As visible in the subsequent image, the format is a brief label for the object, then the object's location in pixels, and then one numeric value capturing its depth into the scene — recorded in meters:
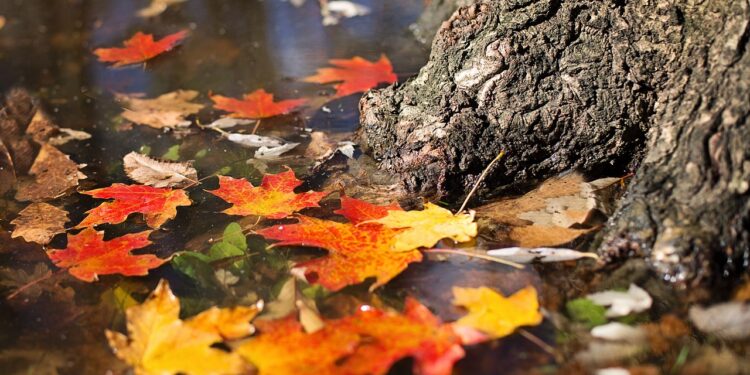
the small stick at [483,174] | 1.80
